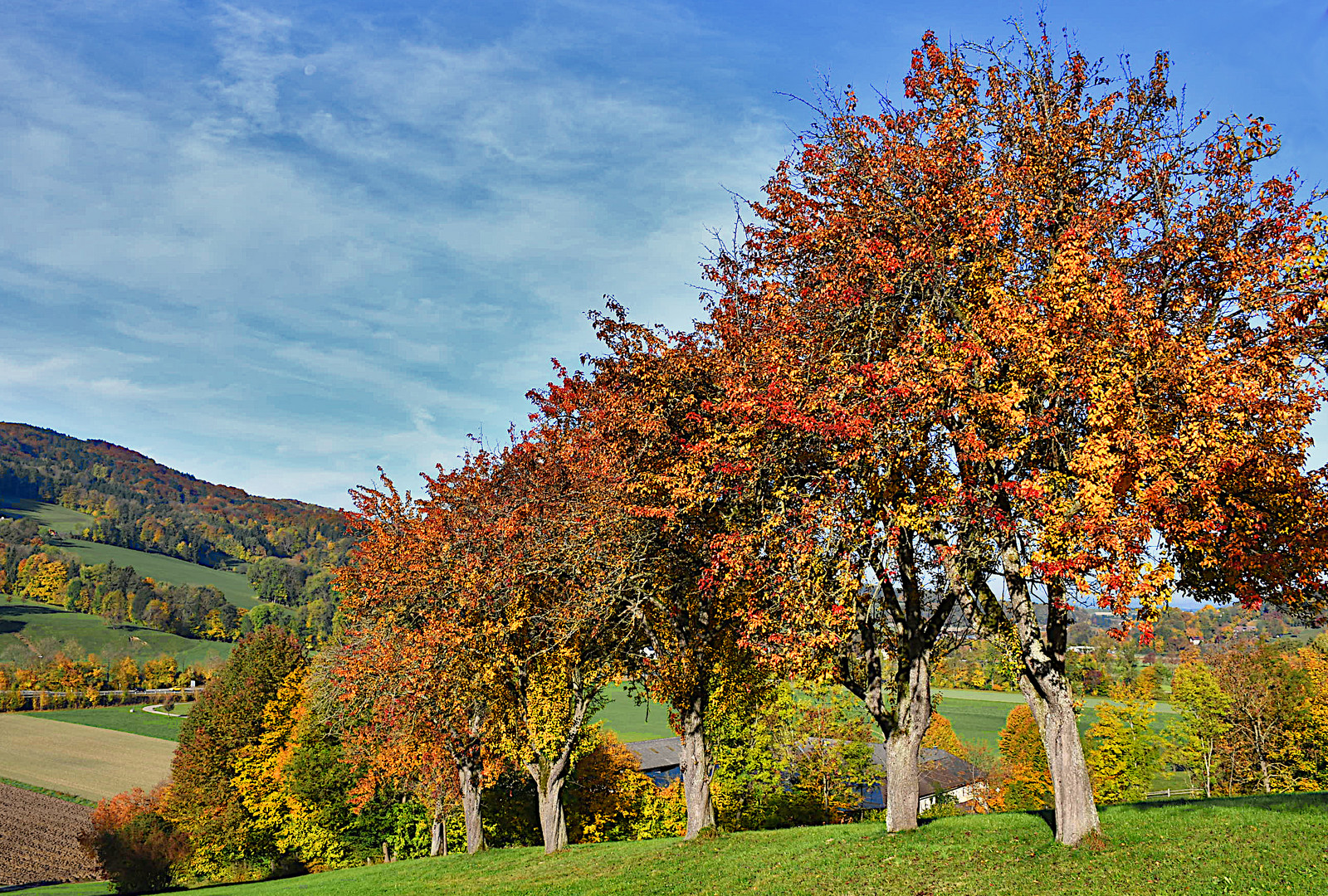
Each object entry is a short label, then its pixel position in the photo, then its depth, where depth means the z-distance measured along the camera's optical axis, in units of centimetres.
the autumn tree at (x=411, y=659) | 2388
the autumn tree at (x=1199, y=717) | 5172
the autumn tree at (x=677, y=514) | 1767
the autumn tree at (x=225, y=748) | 4784
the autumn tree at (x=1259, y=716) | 5028
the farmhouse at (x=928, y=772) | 6756
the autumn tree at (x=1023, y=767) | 5762
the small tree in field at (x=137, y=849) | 4488
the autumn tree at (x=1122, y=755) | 5106
